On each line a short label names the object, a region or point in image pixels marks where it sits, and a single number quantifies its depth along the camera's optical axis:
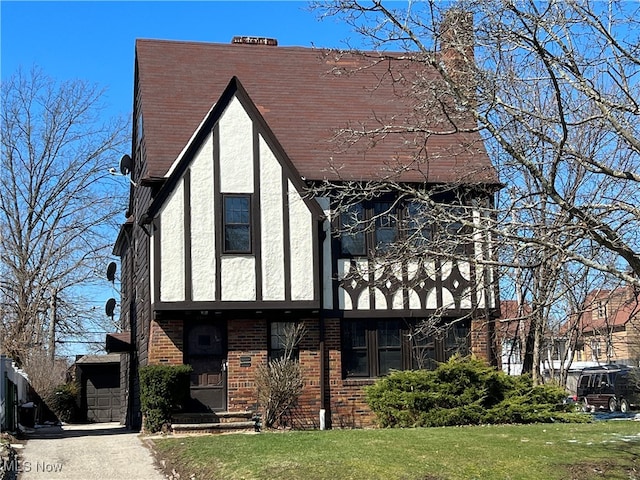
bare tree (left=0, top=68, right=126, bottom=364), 33.91
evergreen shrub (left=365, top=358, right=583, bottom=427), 17.78
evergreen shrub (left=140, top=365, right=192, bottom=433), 18.00
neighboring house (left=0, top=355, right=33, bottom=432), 17.27
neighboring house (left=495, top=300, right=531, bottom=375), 19.83
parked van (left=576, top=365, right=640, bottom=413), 32.56
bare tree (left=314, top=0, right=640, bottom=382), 9.59
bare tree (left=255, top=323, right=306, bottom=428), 18.64
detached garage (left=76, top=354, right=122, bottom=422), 31.84
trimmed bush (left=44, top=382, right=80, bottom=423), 31.45
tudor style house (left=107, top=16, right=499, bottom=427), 18.91
